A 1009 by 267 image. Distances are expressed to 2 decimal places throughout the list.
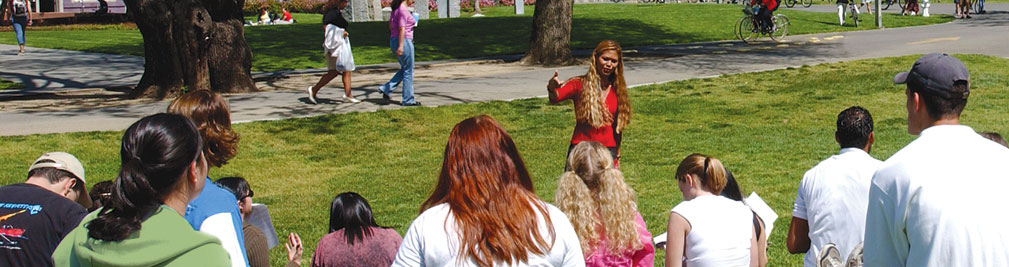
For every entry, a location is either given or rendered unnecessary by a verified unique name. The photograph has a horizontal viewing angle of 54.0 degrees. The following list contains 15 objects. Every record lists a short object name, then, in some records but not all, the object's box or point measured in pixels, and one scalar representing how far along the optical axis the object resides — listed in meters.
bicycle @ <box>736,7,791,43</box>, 24.02
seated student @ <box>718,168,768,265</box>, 4.96
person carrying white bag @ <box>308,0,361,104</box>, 12.73
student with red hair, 2.95
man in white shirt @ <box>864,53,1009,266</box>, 2.68
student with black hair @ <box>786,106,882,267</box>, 4.48
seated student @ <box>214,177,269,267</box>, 4.43
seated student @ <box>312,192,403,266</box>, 4.62
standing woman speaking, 6.77
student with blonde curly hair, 4.53
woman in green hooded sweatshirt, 2.60
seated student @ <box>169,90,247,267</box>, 3.25
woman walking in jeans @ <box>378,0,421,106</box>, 12.44
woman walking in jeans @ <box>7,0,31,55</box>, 24.22
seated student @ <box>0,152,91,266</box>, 3.89
